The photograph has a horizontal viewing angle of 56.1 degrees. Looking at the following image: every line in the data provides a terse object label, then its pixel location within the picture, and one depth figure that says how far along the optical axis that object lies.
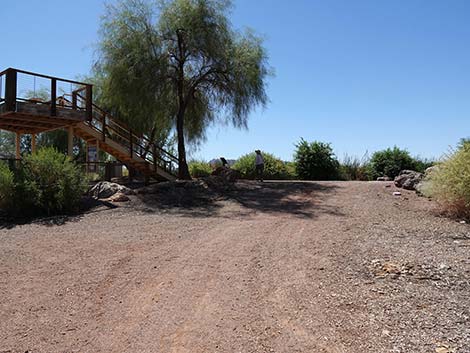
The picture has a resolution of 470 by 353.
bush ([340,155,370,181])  27.84
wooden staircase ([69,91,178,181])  18.77
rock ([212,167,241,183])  19.98
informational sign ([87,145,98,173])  18.59
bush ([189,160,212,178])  28.42
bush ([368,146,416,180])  25.12
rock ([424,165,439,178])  13.00
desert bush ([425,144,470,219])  11.30
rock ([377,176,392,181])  22.66
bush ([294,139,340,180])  26.67
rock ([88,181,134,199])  15.20
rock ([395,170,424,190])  16.77
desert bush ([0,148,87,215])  12.77
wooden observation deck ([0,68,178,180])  15.82
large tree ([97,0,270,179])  19.20
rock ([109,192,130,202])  14.68
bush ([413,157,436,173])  25.07
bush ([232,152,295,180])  27.81
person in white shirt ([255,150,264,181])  22.61
